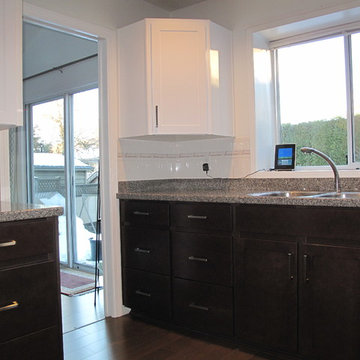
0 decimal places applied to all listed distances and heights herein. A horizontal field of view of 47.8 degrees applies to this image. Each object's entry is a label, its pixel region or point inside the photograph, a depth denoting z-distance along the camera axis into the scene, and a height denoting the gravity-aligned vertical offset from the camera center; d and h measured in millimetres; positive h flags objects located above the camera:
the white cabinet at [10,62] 1864 +564
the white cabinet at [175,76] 2717 +697
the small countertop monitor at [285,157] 2844 +147
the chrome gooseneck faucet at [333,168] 2418 +50
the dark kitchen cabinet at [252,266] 1928 -486
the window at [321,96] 2738 +579
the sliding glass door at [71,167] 4285 +169
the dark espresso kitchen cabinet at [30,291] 1620 -449
